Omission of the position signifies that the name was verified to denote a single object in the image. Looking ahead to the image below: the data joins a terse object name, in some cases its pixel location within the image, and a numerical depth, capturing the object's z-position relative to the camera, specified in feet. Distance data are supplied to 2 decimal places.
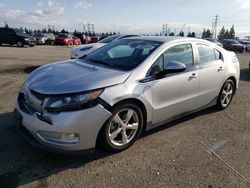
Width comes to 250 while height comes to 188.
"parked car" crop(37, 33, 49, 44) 78.89
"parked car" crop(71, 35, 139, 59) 23.11
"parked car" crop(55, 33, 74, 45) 80.72
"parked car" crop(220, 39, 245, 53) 76.52
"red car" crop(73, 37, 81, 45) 86.56
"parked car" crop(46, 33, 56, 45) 82.04
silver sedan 7.55
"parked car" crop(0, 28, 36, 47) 58.92
